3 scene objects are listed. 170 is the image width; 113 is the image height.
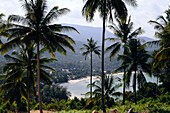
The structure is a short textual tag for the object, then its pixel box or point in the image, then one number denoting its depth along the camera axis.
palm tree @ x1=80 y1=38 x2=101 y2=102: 27.50
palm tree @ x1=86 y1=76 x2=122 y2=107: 18.15
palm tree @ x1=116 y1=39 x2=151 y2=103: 17.88
